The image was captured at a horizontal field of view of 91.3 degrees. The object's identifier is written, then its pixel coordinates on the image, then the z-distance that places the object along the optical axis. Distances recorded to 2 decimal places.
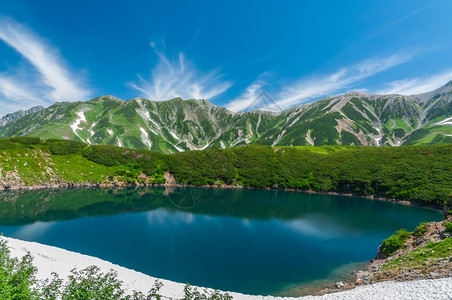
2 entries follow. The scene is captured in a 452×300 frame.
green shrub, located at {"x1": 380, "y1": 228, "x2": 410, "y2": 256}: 26.88
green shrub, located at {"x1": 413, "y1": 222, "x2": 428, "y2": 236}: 27.72
